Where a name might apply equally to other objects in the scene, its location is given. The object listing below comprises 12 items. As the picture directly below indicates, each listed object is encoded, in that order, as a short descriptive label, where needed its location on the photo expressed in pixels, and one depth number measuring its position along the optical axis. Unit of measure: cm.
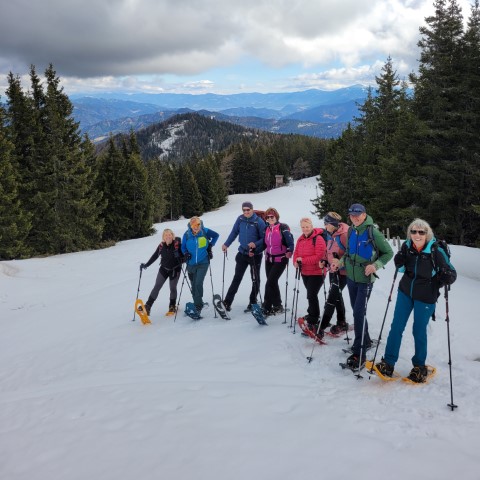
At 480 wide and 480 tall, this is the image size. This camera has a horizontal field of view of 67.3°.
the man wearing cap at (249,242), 856
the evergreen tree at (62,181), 2517
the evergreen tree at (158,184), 5256
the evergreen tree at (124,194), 3472
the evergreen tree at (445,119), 1836
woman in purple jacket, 801
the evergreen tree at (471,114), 1769
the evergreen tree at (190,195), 6141
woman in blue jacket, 895
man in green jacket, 575
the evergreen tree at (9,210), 2195
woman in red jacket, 711
